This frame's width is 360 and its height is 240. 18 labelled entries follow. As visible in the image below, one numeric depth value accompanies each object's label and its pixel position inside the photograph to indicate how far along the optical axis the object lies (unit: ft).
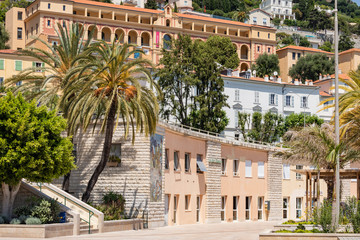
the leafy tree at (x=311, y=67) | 410.72
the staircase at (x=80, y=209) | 106.73
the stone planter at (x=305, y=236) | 82.43
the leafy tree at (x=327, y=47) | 603.26
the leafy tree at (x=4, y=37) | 377.46
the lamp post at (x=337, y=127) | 93.39
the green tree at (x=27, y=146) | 96.68
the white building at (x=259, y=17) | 528.91
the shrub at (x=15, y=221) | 96.24
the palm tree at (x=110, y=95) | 114.62
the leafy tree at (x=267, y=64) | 409.90
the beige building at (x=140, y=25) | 381.40
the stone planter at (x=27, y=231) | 92.32
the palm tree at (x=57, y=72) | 120.67
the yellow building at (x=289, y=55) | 456.04
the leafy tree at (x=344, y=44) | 555.61
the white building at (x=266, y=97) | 289.74
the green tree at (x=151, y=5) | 539.37
